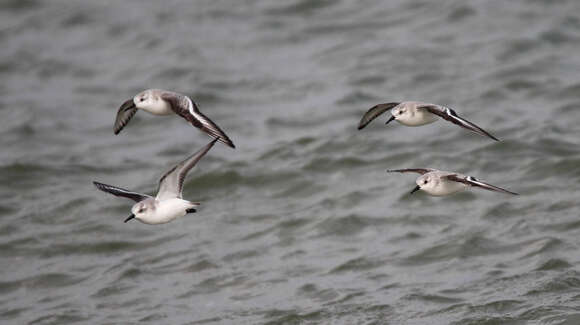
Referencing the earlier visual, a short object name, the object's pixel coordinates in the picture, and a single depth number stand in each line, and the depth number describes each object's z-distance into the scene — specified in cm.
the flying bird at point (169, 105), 1761
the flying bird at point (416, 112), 1845
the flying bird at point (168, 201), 1831
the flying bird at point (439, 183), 1873
